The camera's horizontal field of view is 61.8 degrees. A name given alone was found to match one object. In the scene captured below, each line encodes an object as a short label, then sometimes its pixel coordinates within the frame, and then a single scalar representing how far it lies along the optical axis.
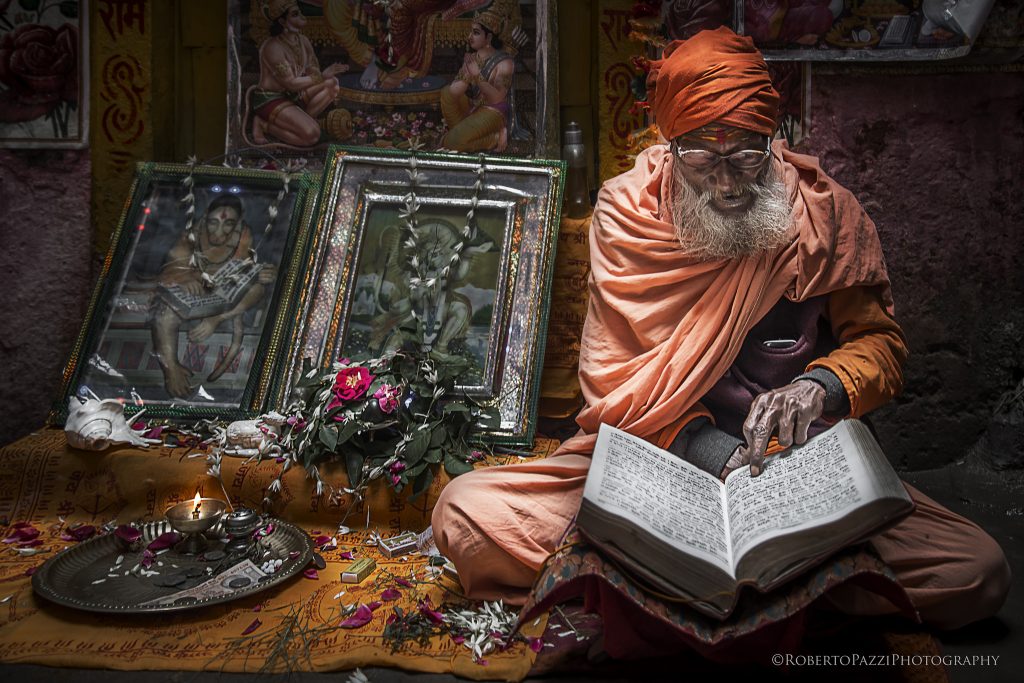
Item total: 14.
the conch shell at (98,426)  3.35
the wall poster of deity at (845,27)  3.64
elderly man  2.41
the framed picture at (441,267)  3.64
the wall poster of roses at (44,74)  4.10
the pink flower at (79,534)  3.22
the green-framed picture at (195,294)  3.68
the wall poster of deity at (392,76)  4.18
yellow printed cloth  2.44
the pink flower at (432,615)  2.62
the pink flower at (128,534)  3.01
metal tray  2.64
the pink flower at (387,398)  3.30
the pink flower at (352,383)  3.33
